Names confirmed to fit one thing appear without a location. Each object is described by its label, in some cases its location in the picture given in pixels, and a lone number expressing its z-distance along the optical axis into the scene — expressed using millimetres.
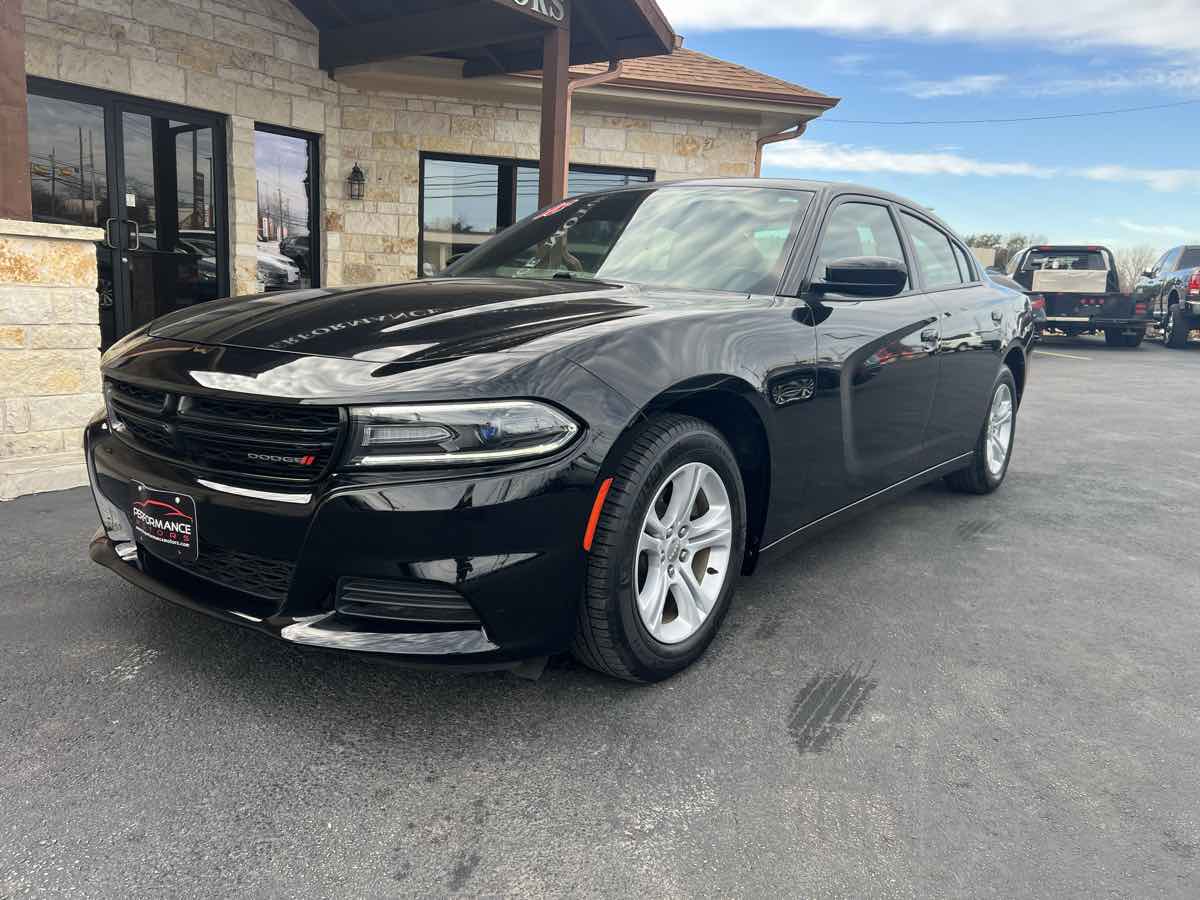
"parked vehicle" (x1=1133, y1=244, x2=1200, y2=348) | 17547
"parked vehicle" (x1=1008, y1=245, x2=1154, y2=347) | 16938
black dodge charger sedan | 2131
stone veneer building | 4855
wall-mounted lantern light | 10180
